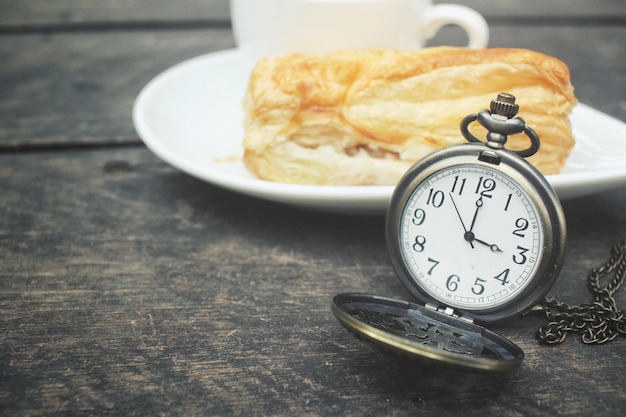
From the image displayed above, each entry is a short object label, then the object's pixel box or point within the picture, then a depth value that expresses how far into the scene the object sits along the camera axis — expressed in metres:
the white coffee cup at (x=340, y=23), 0.47
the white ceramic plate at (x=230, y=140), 0.41
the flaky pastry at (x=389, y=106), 0.42
